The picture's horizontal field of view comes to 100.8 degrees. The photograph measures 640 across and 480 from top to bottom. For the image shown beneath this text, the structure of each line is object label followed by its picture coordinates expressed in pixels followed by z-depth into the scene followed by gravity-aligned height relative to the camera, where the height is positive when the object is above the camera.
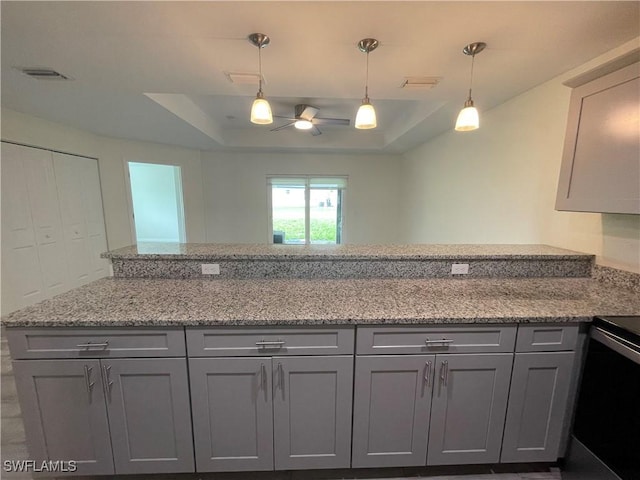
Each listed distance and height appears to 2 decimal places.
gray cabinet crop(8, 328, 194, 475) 1.23 -0.95
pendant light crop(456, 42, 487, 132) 1.55 +0.53
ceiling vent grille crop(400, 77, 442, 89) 2.07 +0.98
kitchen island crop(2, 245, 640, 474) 1.24 -0.85
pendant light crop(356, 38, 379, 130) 1.57 +0.55
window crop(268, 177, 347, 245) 5.62 -0.11
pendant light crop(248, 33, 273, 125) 1.50 +0.55
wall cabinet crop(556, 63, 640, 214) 1.26 +0.31
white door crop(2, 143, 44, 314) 2.82 -0.42
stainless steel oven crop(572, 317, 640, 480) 1.10 -0.86
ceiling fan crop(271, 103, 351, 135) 3.23 +1.07
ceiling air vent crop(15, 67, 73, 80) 1.93 +0.95
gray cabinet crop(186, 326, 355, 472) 1.26 -0.95
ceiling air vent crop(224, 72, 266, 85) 2.01 +0.96
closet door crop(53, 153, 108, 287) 3.43 -0.20
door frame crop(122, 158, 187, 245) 4.21 +0.06
